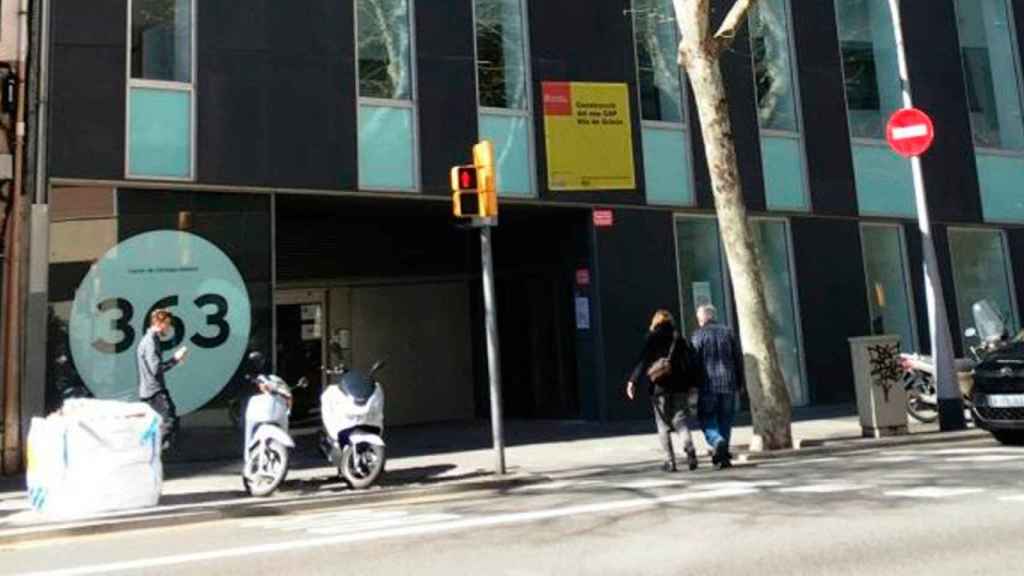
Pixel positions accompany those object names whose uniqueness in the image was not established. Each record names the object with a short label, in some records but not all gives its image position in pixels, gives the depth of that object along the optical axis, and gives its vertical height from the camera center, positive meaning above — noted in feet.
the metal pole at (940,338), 43.73 +2.11
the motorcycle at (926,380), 46.47 +0.23
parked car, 35.63 -0.42
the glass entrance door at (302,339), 53.52 +4.50
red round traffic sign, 45.89 +12.04
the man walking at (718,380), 35.22 +0.59
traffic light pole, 34.17 +2.11
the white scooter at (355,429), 32.89 -0.42
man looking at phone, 33.96 +1.90
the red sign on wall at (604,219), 51.75 +9.76
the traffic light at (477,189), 35.50 +8.04
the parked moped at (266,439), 31.83 -0.58
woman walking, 33.78 +0.67
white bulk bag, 28.60 -0.88
